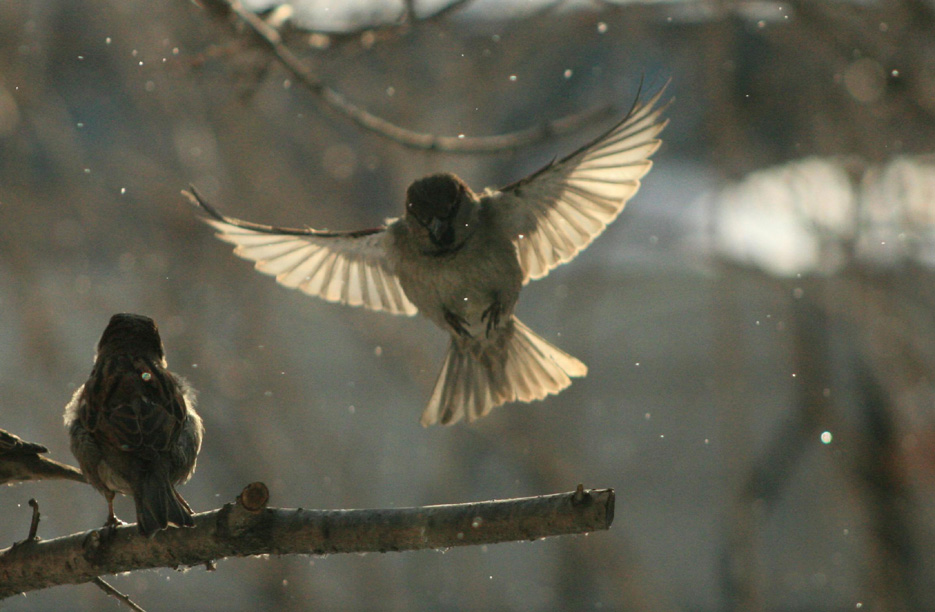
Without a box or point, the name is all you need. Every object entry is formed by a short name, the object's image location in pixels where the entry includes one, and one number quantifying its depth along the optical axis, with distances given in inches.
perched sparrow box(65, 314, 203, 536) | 196.9
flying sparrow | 262.7
